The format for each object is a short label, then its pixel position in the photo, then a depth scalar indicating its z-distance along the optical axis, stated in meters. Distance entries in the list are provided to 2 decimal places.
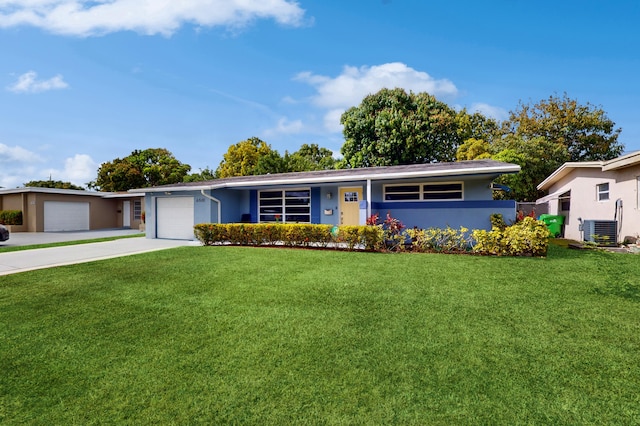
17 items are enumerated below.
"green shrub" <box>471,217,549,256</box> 8.46
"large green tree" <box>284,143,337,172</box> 30.06
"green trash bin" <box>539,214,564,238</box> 14.84
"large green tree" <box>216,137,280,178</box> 34.34
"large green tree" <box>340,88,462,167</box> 24.23
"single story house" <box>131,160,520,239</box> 10.64
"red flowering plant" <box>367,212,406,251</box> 10.08
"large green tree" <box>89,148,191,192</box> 35.31
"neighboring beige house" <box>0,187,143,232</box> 20.88
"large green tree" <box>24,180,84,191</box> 41.88
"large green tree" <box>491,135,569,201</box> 21.01
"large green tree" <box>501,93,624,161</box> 24.22
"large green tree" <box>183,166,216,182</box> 36.41
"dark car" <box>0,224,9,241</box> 13.61
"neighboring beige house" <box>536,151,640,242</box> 10.41
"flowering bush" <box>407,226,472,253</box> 9.52
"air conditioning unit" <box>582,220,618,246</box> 10.98
